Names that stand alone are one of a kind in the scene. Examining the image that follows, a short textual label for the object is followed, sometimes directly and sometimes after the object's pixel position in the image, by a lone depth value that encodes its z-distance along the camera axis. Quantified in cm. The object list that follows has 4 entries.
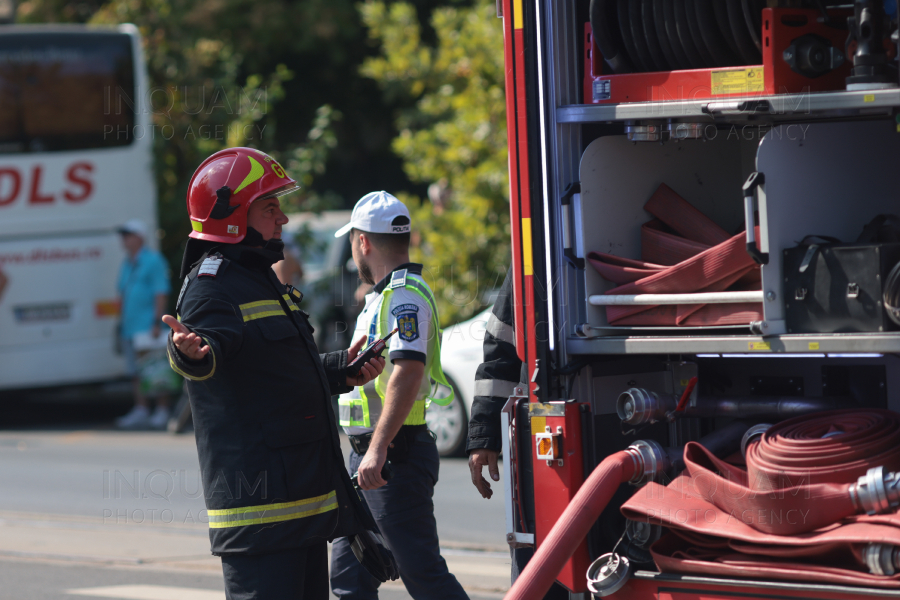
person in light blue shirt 2712
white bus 2706
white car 2052
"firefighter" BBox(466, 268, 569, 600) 977
